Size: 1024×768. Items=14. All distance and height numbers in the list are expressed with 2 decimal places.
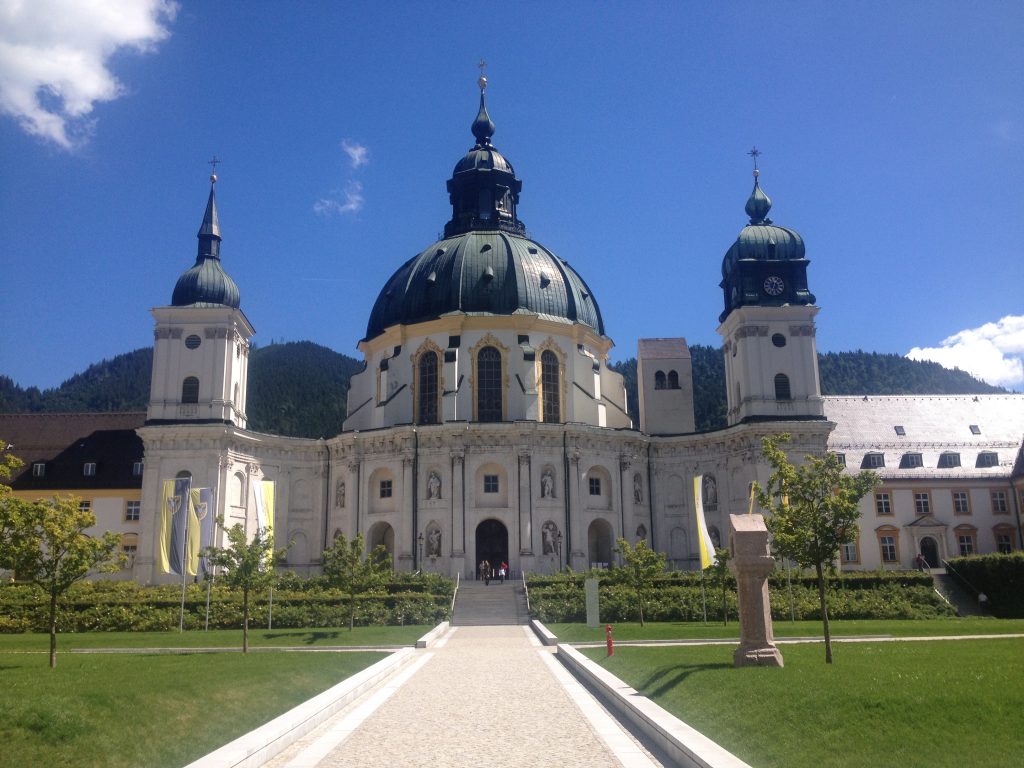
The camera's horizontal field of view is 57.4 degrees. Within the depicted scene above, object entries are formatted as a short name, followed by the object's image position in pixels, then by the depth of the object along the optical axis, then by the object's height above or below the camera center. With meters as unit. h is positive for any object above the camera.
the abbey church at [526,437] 63.78 +9.27
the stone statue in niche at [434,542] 63.09 +1.81
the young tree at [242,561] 33.22 +0.39
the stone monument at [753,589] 20.56 -0.54
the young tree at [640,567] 41.38 -0.02
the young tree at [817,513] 23.31 +1.27
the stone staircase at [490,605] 46.22 -1.91
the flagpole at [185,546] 44.14 +1.25
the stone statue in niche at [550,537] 63.19 +2.04
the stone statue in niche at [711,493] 69.06 +5.31
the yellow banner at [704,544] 44.28 +1.02
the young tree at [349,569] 42.28 +0.06
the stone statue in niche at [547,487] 63.84 +5.43
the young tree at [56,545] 24.94 +0.77
